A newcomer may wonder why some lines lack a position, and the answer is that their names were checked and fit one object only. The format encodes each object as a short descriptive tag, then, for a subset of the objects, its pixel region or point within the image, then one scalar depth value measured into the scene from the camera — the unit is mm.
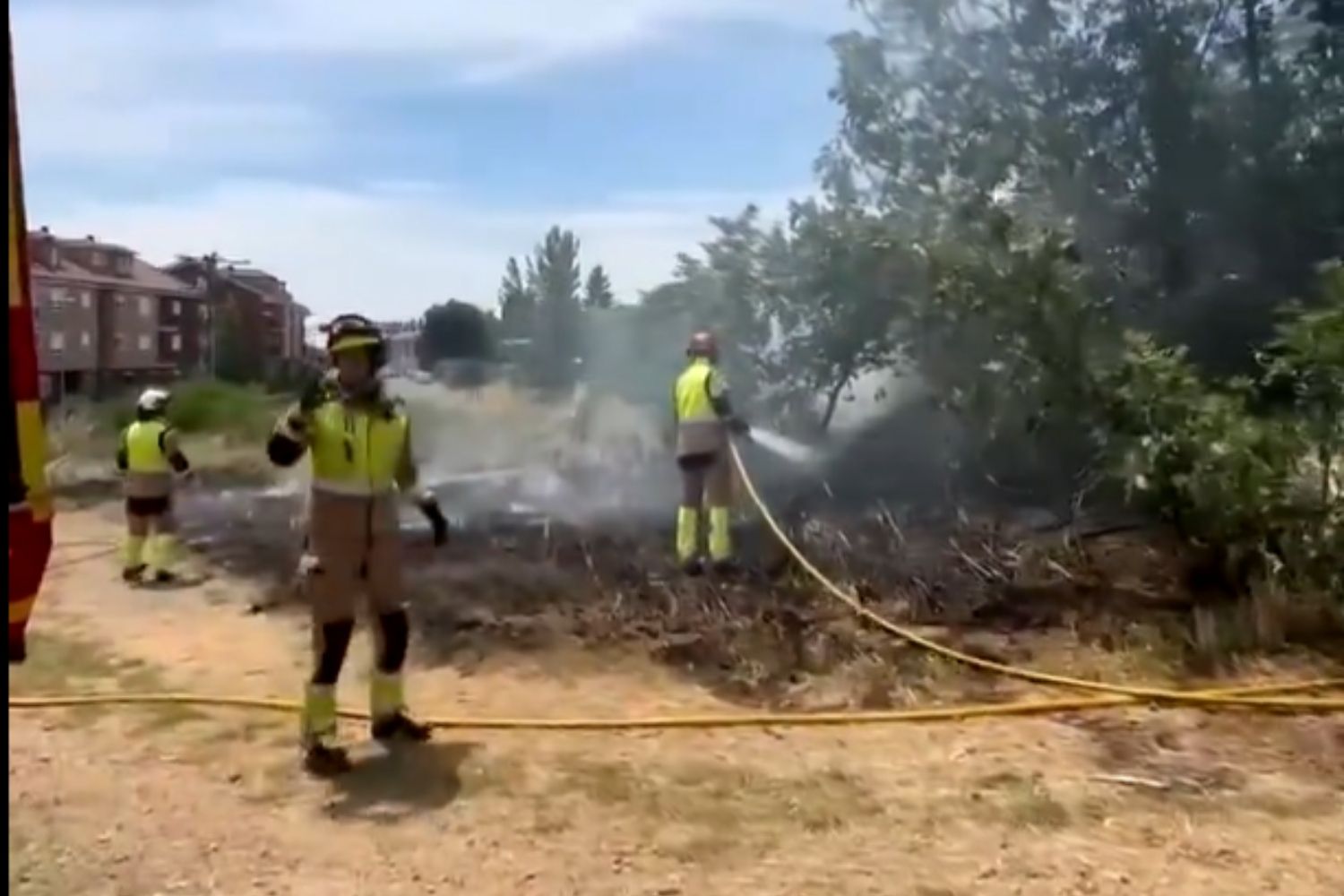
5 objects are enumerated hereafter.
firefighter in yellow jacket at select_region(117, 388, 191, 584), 9469
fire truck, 1869
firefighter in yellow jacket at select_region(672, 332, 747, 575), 8695
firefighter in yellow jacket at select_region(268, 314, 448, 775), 4988
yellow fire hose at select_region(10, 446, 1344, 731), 5359
